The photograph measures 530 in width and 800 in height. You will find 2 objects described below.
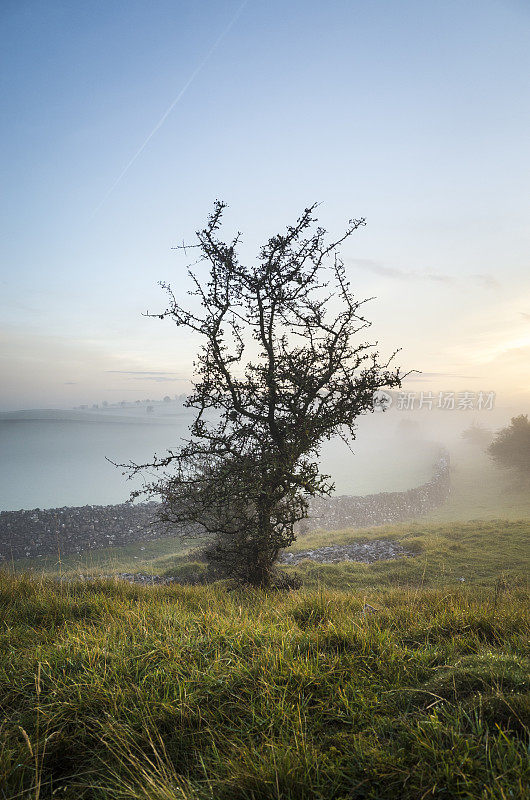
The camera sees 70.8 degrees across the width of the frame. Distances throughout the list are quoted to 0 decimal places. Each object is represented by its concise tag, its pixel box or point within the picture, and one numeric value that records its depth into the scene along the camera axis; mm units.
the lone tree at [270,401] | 9352
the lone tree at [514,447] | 51375
